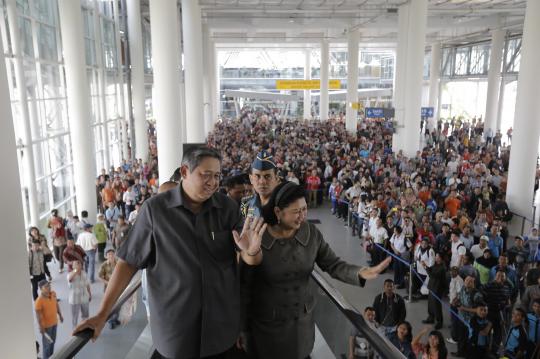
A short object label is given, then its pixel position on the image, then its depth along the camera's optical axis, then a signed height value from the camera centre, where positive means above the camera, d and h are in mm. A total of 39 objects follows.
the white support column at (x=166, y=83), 14094 -51
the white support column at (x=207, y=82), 36344 -64
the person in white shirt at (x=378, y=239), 12059 -3821
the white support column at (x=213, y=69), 46438 +1134
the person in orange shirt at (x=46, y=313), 7785 -3644
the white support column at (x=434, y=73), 45250 +685
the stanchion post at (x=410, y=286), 10730 -4390
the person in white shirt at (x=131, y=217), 12195 -3338
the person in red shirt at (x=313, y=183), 18297 -3747
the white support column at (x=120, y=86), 24344 -230
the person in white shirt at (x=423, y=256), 10188 -3600
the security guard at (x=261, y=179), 4055 -822
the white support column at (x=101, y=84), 20906 -108
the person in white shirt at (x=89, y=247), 11323 -3726
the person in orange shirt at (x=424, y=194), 14385 -3285
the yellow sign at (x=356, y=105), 32644 -1585
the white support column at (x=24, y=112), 12453 -761
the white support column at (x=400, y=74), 23723 +322
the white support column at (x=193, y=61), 21625 +872
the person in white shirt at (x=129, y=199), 14945 -3524
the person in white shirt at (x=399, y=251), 11211 -3822
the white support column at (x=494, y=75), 32969 +356
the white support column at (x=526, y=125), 15109 -1394
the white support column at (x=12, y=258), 3359 -1228
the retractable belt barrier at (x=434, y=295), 8477 -4046
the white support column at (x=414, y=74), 21953 +298
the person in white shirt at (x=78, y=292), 8711 -3680
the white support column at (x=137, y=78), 23672 +165
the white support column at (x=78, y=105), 14445 -706
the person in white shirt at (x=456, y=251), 10055 -3432
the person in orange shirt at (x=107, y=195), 15484 -3532
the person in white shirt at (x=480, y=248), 10305 -3490
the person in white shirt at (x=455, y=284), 8984 -3664
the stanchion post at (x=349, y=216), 16047 -4360
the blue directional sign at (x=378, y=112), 24531 -1577
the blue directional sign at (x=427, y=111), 27870 -1700
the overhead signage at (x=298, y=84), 46125 -288
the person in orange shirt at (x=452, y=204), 13617 -3372
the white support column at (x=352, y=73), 35688 +555
